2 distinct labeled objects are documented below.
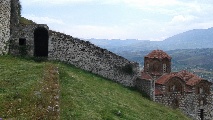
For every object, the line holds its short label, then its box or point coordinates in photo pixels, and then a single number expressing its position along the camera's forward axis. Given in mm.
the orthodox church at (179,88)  30622
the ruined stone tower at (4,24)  18901
